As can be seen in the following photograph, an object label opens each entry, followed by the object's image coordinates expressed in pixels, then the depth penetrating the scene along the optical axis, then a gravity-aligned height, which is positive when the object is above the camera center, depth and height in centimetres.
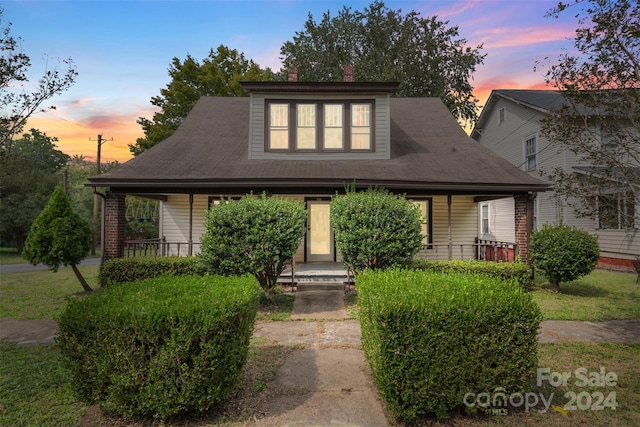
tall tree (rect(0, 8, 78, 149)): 572 +243
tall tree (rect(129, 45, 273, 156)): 2605 +1024
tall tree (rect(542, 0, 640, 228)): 536 +192
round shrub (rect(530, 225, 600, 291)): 923 -68
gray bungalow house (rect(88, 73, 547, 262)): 1052 +194
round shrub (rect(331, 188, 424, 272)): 775 -7
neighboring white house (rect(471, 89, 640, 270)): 1484 +340
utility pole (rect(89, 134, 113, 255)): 2428 +92
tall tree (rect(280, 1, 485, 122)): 2869 +1460
